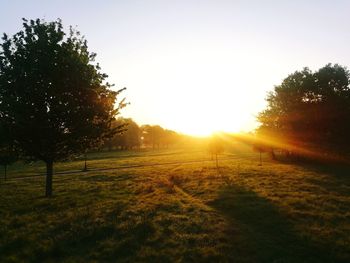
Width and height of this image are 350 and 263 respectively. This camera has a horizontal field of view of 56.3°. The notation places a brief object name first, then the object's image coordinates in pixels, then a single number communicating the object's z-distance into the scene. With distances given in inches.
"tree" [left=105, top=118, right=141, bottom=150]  5851.4
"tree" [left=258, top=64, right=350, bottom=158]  2399.1
